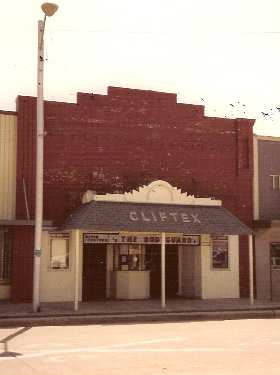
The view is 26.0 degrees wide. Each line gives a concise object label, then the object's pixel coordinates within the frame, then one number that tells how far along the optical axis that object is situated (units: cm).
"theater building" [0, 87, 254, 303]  2186
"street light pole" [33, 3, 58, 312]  1898
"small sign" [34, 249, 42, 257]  1911
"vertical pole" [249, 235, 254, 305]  2186
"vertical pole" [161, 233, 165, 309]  2022
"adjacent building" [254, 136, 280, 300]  2567
